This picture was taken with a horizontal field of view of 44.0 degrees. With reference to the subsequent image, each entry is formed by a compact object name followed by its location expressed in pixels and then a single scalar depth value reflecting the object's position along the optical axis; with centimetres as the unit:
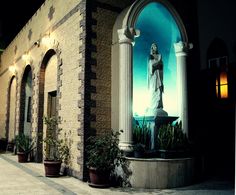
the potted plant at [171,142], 726
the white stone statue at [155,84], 873
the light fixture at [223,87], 1169
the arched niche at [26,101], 1354
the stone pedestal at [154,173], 689
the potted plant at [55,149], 805
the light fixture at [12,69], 1579
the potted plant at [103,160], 685
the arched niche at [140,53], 784
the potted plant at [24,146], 1098
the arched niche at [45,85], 1064
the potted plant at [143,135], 811
